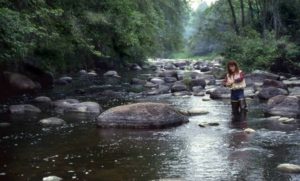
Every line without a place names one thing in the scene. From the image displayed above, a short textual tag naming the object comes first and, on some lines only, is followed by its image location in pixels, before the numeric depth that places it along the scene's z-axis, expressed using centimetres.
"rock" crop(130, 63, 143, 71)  3941
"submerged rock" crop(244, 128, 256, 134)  1124
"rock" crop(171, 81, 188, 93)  2073
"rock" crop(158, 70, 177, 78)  2919
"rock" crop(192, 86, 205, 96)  1940
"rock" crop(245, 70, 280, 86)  2303
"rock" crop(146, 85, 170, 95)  2010
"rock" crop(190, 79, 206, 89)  2294
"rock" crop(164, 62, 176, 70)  4131
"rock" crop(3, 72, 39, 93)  2118
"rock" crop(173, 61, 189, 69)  4303
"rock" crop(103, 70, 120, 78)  3075
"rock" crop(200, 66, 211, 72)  3510
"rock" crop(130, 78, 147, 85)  2512
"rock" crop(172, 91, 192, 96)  1962
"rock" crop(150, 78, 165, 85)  2538
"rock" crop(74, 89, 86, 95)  2037
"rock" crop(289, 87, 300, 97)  1814
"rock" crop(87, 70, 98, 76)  3120
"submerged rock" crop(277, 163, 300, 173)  780
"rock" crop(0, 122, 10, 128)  1255
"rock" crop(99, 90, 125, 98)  1926
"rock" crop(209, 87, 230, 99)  1811
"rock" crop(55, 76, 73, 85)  2515
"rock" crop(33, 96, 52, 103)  1744
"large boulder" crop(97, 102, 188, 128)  1199
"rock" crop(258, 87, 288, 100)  1750
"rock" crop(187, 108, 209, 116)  1427
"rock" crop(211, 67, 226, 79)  2782
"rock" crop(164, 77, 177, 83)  2624
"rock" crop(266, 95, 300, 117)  1347
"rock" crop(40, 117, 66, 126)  1276
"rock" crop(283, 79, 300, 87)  2154
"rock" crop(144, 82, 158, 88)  2356
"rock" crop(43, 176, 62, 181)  754
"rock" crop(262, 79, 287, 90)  1945
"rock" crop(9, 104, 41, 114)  1484
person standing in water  1385
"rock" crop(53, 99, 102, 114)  1501
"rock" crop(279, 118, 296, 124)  1241
